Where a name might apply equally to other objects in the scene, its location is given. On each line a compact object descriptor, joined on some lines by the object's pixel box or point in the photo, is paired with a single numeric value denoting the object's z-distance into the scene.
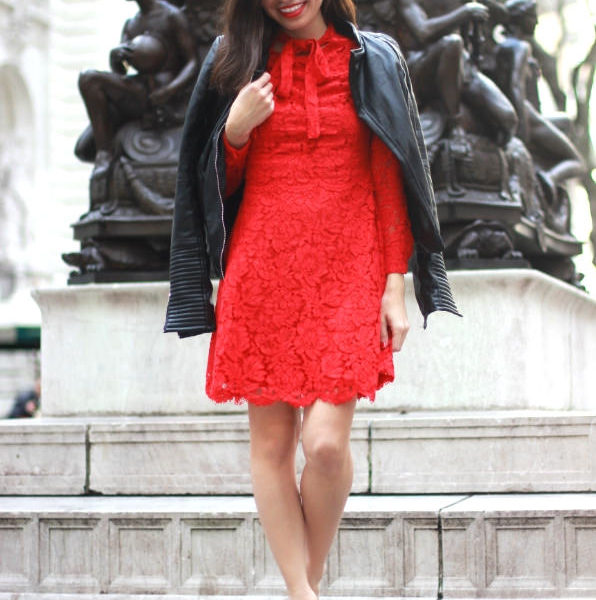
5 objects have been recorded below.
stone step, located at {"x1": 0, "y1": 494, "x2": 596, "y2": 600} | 5.04
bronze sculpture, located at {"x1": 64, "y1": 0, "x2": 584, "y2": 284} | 7.09
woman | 4.03
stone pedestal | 6.54
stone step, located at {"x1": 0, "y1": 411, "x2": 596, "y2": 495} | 5.69
